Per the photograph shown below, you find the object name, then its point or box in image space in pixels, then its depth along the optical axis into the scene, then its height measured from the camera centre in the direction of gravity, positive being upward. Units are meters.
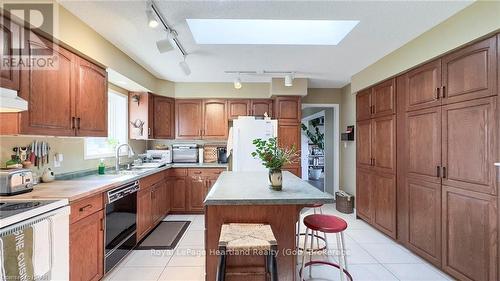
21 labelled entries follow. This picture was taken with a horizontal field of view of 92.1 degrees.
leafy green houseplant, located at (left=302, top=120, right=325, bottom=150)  8.41 +0.20
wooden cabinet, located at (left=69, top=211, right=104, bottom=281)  1.82 -0.87
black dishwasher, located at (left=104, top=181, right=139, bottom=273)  2.28 -0.84
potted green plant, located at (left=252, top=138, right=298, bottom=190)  2.00 -0.14
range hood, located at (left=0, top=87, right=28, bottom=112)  1.45 +0.26
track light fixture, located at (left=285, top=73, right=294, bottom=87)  3.78 +0.98
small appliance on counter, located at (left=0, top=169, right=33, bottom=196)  1.71 -0.29
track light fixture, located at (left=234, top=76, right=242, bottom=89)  3.92 +0.97
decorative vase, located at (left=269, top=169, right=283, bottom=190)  2.00 -0.31
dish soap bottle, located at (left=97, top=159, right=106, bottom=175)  3.02 -0.34
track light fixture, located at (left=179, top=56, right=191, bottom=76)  2.98 +0.94
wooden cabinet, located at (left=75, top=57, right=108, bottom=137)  2.34 +0.45
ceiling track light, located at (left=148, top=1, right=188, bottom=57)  1.93 +1.09
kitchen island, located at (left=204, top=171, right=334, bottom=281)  1.77 -0.60
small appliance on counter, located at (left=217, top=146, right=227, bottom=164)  4.71 -0.28
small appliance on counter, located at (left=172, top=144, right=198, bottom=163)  4.61 -0.21
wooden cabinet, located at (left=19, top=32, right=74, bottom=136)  1.77 +0.40
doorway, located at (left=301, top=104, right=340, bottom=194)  5.09 -0.13
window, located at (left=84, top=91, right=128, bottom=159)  3.19 +0.17
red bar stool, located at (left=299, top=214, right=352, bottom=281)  1.91 -0.69
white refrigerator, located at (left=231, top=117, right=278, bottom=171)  4.16 +0.05
